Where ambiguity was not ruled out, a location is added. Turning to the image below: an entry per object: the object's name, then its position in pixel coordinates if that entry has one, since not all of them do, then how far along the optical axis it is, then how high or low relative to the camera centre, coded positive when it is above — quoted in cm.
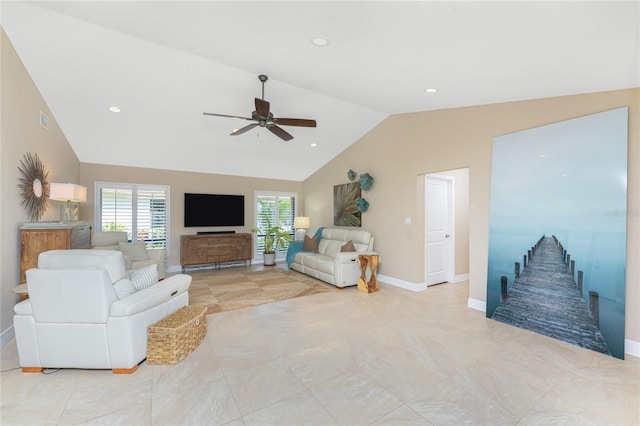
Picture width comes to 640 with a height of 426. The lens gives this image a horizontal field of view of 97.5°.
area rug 422 -138
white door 509 -29
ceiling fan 352 +120
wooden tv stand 627 -90
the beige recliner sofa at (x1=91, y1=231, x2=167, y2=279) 492 -78
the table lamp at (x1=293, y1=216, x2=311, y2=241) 736 -37
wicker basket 246 -116
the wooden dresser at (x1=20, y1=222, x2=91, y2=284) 312 -36
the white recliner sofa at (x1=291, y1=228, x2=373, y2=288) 505 -95
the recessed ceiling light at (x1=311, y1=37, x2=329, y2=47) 249 +153
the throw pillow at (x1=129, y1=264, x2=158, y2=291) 264 -66
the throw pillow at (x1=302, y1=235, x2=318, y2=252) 655 -77
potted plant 719 -76
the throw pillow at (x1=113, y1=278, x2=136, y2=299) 236 -68
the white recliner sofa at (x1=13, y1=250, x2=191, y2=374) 220 -88
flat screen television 656 +0
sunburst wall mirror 320 +27
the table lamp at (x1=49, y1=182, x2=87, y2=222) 349 +15
